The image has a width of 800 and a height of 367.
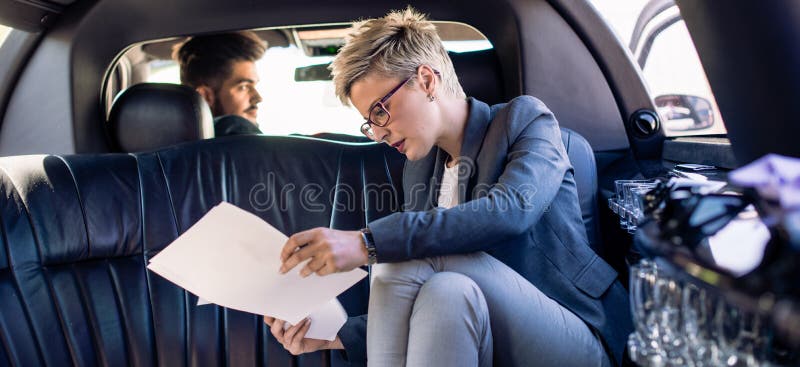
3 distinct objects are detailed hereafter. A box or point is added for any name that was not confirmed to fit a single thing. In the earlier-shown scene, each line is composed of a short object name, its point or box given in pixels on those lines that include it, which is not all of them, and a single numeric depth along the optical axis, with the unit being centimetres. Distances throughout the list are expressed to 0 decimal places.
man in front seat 244
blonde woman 118
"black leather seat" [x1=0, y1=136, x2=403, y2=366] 158
